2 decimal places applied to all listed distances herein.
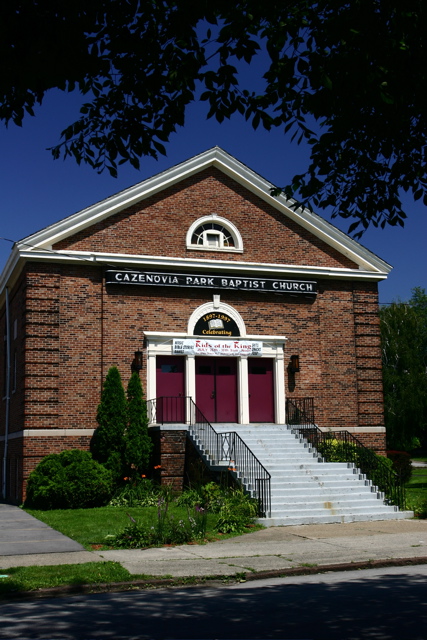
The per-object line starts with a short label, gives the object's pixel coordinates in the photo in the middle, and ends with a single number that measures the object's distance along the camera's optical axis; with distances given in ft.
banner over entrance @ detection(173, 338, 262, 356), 73.15
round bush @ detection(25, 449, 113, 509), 60.39
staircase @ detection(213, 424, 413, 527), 55.47
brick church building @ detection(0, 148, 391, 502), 69.26
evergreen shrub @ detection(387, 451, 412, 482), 84.92
